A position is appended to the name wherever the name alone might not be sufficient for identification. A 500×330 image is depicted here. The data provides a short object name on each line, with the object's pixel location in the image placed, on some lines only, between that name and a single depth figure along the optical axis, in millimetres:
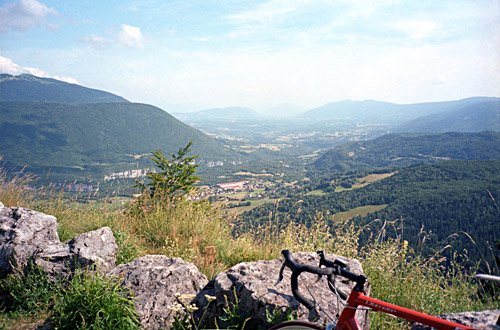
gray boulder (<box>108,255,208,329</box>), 3254
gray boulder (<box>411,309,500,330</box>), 2486
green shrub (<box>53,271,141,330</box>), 3020
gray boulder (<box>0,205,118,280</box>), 3975
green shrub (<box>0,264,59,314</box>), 3699
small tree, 7957
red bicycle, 1417
